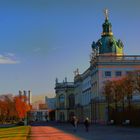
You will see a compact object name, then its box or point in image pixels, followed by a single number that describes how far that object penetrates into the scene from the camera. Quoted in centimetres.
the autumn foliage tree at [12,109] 9972
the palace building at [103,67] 7558
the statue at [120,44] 8465
